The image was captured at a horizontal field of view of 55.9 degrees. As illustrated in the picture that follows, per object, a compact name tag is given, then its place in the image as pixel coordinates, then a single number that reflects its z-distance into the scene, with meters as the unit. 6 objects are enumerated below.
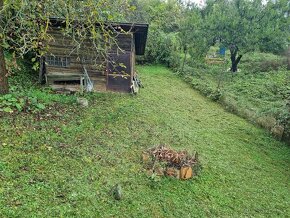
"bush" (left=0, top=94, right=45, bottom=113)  7.91
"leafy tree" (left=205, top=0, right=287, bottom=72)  23.19
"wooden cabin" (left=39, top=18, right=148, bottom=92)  12.12
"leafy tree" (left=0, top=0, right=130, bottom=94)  6.40
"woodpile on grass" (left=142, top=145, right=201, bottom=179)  6.82
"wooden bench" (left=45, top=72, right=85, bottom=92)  12.14
